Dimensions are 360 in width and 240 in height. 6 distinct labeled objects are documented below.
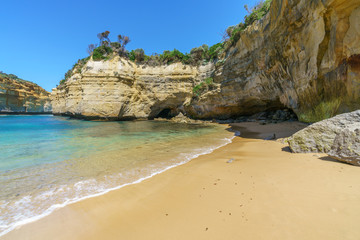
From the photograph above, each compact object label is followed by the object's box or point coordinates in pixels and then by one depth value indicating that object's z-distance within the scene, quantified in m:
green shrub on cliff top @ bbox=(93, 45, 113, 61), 22.06
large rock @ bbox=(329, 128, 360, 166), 3.11
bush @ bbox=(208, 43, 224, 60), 20.62
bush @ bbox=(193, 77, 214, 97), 20.14
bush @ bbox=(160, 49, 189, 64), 23.56
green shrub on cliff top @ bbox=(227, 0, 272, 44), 12.39
